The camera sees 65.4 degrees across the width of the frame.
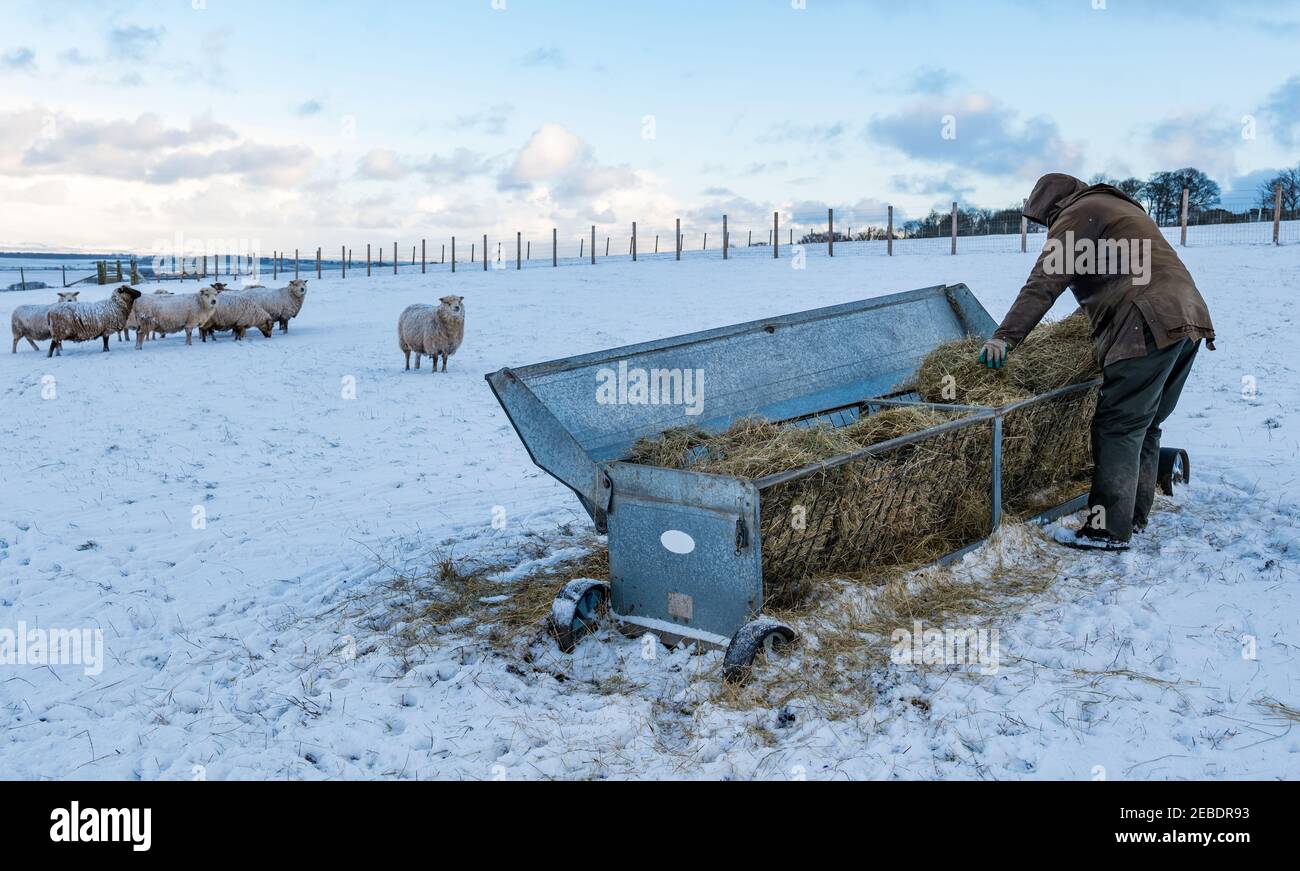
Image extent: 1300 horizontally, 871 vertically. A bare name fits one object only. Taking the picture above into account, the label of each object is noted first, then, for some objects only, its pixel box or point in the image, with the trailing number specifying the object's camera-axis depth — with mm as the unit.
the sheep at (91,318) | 19422
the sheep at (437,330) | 15586
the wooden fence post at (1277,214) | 27328
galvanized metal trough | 4508
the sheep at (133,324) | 20281
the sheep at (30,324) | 19641
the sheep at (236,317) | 21000
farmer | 5566
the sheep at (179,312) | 20594
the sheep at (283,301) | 22175
